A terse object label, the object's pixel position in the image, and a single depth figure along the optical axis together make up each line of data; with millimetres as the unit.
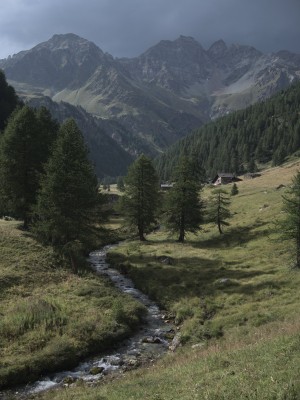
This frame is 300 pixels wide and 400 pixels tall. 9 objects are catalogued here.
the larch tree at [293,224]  39156
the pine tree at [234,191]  98125
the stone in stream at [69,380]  22000
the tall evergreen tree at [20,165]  48156
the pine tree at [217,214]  62375
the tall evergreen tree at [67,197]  41094
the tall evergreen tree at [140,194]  61906
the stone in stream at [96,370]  23192
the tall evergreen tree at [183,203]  59438
